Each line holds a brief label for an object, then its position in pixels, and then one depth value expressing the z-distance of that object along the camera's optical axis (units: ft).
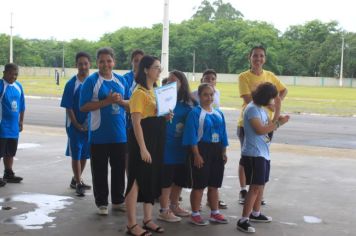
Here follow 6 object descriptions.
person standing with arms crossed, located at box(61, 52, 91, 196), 21.97
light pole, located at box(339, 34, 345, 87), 272.00
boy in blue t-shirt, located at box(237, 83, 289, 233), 17.54
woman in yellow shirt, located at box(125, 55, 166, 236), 16.17
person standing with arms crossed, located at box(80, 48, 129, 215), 18.49
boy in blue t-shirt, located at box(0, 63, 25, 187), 23.86
